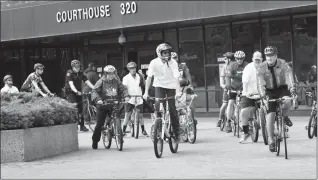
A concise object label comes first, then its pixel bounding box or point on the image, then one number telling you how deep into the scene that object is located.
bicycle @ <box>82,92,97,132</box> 19.95
